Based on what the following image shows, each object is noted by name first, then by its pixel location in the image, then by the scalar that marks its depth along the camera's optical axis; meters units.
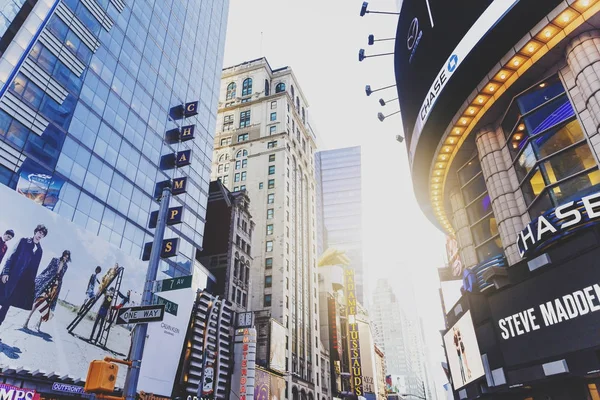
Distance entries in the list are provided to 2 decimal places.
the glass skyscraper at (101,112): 29.16
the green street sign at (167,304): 13.55
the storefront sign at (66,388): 27.81
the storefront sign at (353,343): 83.81
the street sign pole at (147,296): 11.29
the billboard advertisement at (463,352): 23.52
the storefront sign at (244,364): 47.69
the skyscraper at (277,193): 68.50
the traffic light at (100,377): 8.93
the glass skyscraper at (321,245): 176.48
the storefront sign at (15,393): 22.05
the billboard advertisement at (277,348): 57.84
